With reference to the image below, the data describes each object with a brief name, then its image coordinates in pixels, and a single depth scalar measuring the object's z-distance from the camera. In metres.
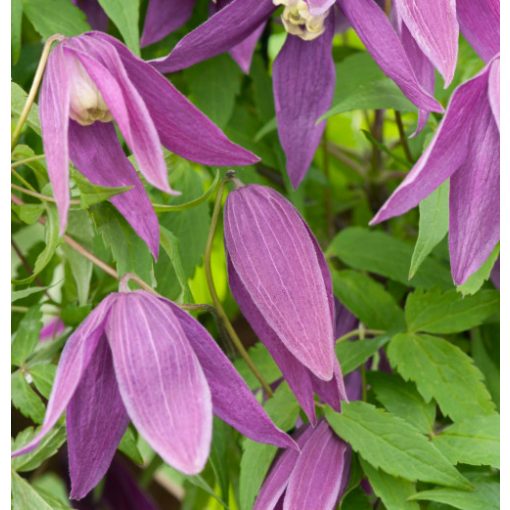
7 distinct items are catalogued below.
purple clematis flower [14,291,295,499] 0.46
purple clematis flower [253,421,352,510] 0.52
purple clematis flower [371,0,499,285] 0.48
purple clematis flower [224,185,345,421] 0.49
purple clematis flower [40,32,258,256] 0.46
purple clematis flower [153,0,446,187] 0.50
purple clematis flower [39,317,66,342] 0.69
